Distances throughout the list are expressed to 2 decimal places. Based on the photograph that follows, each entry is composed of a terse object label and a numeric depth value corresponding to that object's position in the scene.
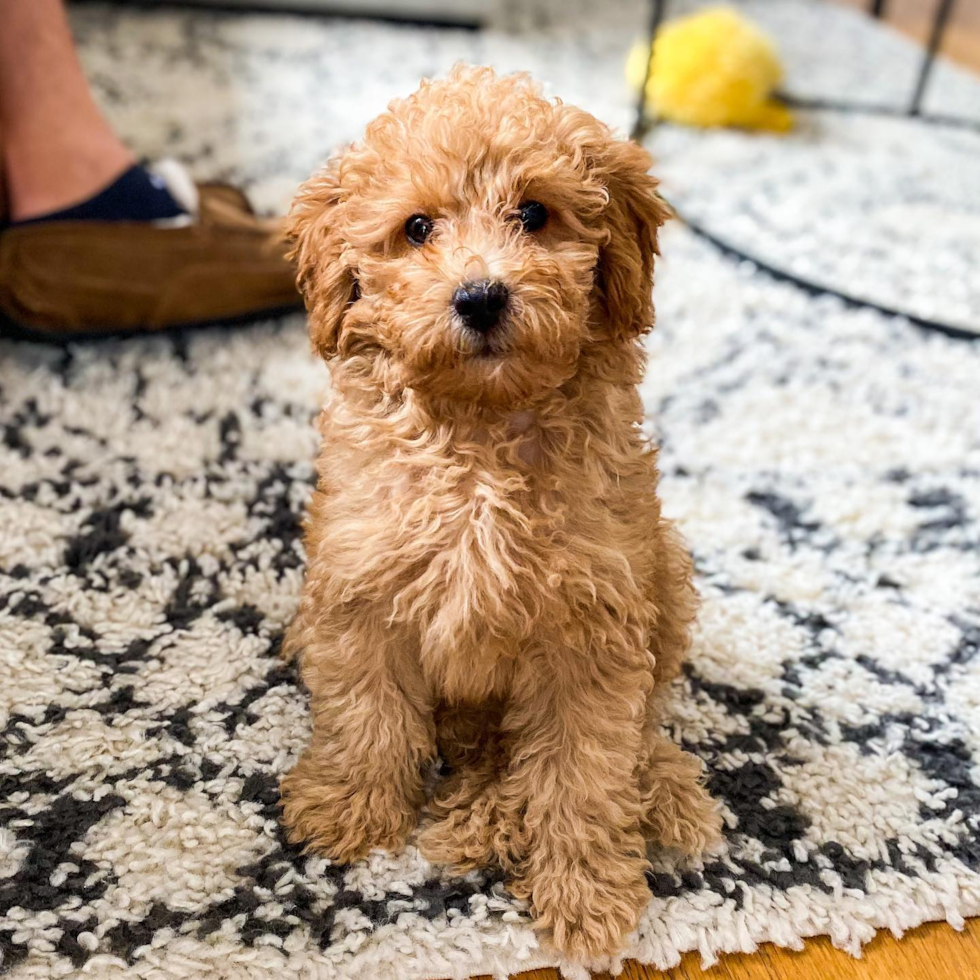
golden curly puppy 0.48
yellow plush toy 1.36
